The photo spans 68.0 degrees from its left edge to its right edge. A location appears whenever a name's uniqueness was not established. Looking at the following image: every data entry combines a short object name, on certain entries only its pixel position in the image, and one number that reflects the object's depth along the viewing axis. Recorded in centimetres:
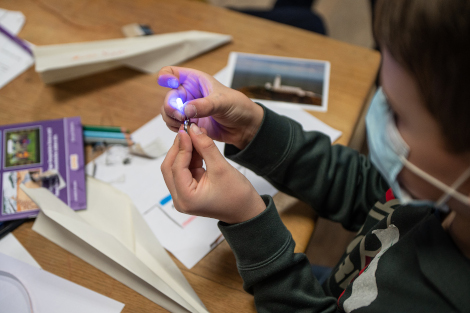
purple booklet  69
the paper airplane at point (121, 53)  92
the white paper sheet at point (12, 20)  107
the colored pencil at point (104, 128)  81
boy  35
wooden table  62
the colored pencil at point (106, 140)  81
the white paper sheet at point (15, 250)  64
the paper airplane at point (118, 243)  59
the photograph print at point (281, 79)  91
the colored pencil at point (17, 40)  101
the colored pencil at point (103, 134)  81
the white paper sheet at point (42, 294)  59
